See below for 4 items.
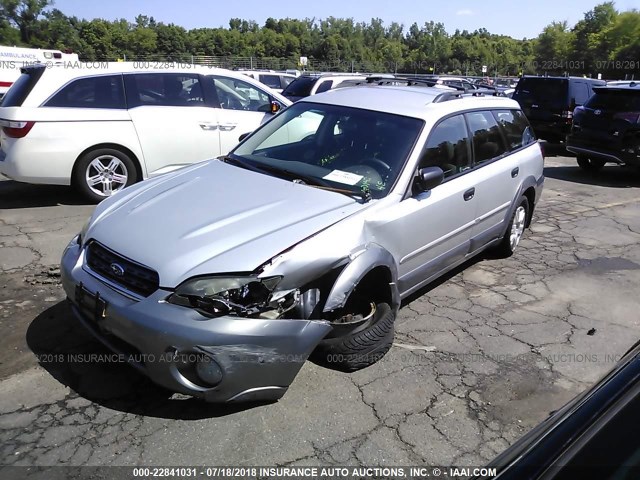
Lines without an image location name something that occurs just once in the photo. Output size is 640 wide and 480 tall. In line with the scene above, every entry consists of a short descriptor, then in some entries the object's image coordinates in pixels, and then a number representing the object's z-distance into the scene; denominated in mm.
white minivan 6328
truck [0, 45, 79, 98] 17141
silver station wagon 2736
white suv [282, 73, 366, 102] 12430
